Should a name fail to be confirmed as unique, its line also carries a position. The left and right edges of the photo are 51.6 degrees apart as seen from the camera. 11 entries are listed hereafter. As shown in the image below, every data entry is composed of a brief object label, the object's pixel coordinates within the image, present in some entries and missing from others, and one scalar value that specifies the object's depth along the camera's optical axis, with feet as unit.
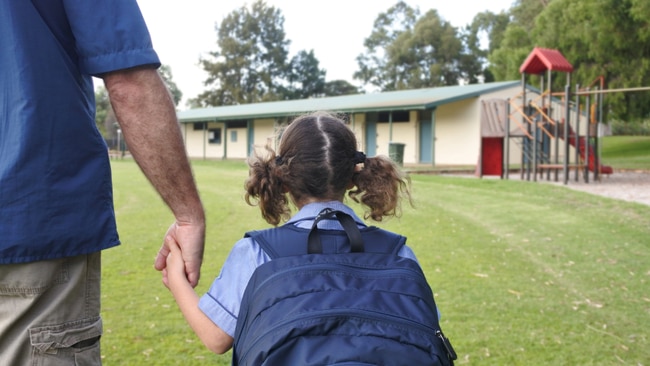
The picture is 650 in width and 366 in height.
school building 83.46
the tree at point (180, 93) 242.58
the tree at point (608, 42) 69.05
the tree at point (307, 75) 224.33
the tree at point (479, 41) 178.40
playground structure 55.93
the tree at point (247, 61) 218.38
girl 6.07
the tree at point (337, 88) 223.10
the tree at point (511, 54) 99.48
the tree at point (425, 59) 179.83
